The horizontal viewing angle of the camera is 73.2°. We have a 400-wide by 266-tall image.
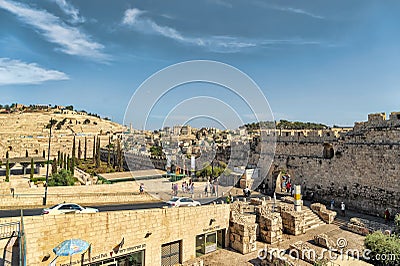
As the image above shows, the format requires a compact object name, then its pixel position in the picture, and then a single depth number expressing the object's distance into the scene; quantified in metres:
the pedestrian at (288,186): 23.05
